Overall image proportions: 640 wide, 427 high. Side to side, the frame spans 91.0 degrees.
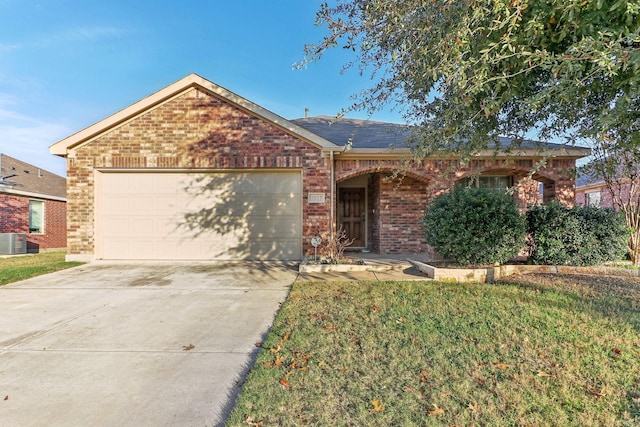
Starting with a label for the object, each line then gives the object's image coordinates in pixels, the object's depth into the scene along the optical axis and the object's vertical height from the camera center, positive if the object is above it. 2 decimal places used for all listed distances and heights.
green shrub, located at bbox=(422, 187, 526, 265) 6.13 -0.23
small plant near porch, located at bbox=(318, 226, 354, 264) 7.35 -0.81
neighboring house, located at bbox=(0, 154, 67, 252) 13.16 +0.53
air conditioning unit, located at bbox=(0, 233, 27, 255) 11.77 -1.01
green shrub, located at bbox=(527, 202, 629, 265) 6.38 -0.40
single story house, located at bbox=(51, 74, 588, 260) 8.27 +1.10
